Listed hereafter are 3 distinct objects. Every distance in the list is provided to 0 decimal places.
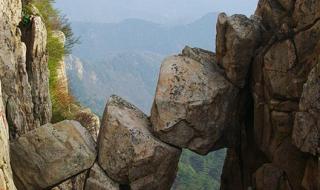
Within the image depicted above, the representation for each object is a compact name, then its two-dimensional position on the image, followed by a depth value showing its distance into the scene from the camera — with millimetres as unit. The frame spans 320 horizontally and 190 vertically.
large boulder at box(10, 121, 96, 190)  24172
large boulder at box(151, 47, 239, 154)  24531
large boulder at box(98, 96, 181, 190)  24391
